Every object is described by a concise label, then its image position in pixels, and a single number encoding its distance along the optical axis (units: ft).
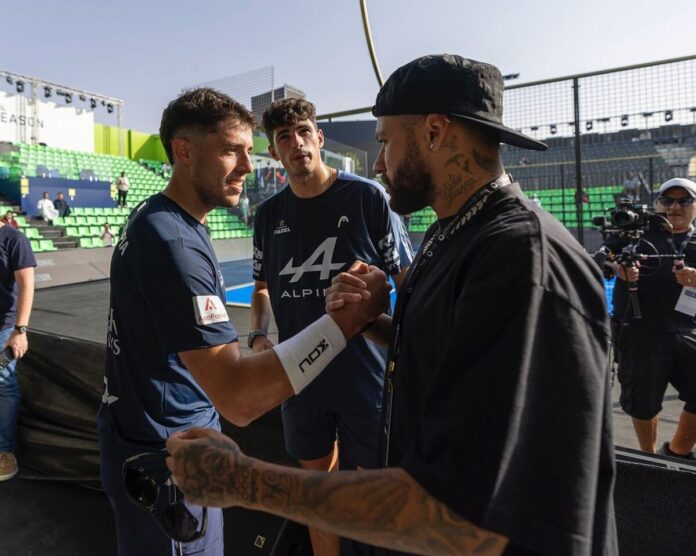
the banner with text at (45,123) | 72.30
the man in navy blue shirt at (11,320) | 11.05
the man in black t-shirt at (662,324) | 9.73
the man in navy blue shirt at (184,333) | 4.14
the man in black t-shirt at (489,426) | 2.10
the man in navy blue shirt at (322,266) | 6.83
